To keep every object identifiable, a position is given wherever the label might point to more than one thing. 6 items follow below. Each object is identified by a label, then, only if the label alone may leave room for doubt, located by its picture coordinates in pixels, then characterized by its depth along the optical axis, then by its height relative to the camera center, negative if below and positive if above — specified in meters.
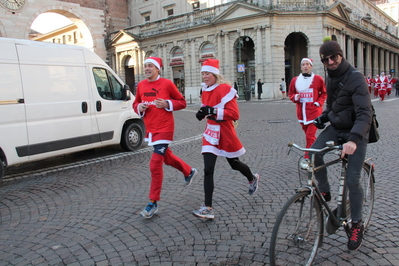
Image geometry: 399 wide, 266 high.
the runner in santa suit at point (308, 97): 6.33 -0.13
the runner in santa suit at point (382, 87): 23.66 -0.02
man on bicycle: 3.04 -0.26
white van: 6.27 +0.02
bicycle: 2.69 -1.09
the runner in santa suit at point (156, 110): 4.36 -0.15
